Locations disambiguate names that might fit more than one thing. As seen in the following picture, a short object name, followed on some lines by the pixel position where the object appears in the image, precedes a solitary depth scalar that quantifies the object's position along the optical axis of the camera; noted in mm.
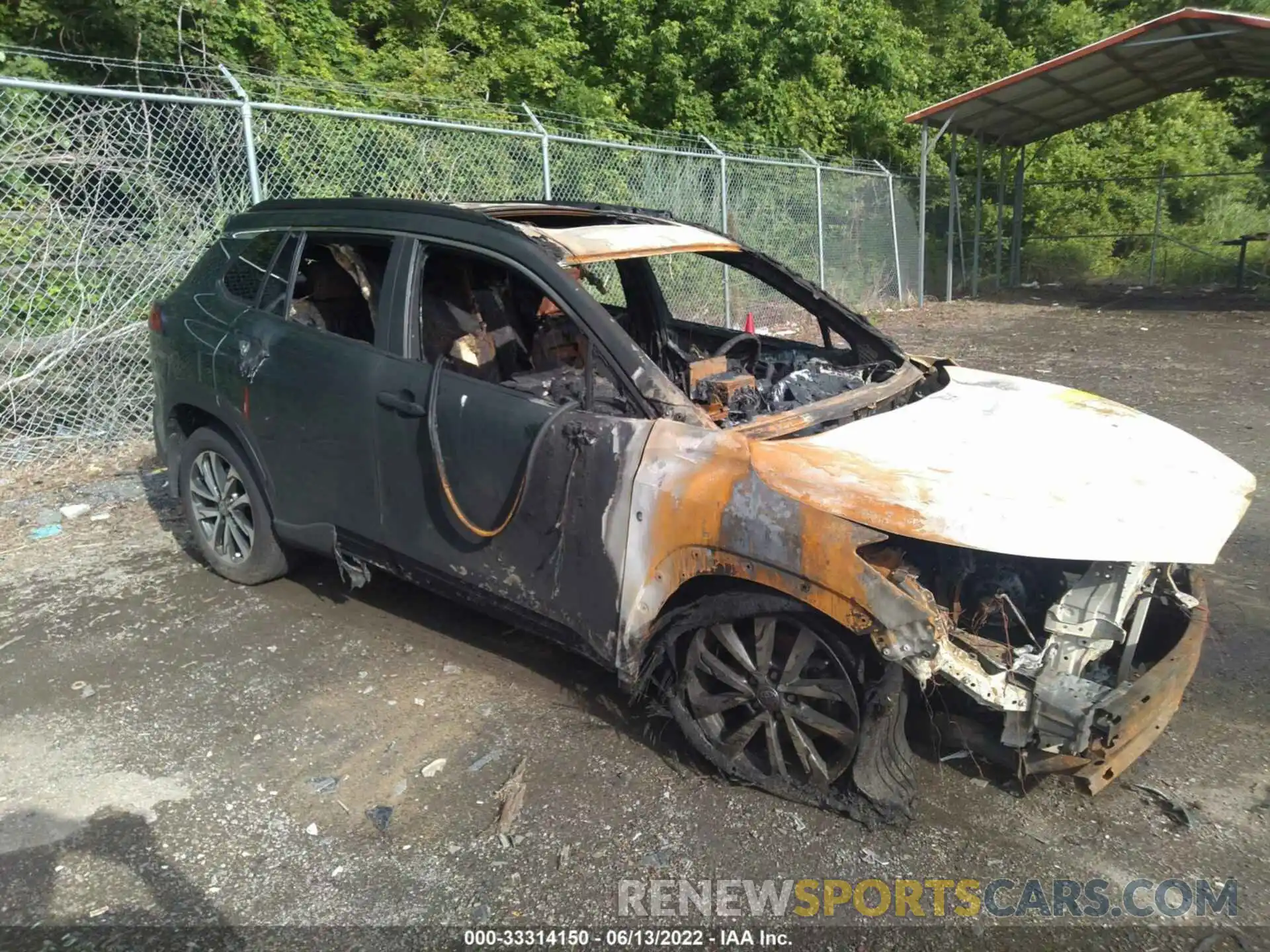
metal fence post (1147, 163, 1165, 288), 19250
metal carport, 13523
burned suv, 2598
